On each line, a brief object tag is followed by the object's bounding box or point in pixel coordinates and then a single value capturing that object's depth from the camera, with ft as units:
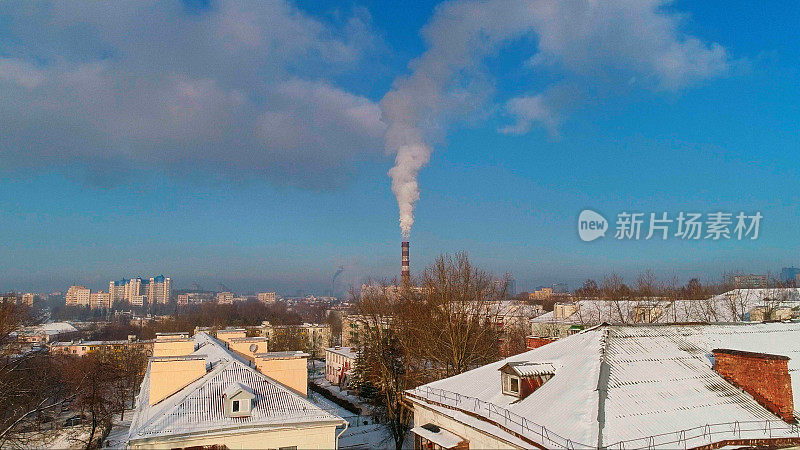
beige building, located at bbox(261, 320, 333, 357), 315.12
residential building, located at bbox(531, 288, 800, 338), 127.97
